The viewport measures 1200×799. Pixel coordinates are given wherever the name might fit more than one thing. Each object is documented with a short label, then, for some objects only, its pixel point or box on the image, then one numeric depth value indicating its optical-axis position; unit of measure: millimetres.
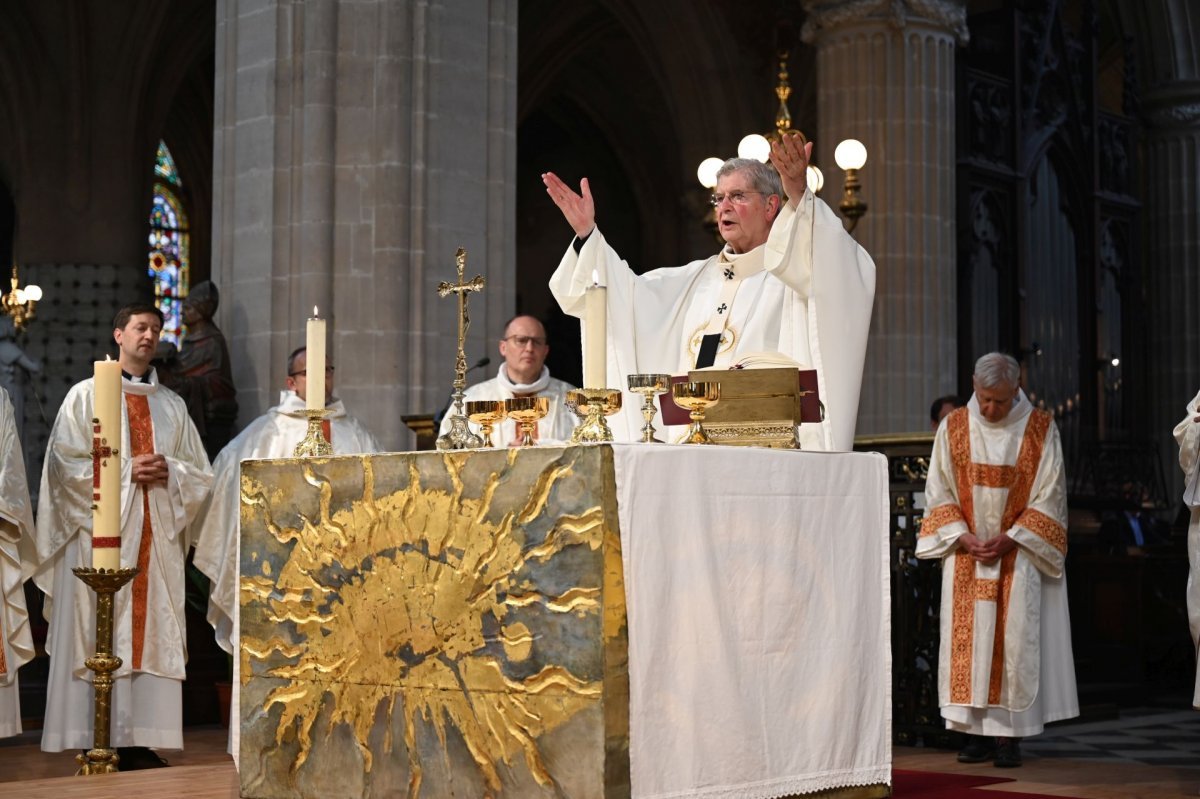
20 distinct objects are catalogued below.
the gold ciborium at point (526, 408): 8625
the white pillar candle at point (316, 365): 9062
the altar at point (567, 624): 7758
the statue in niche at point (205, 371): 18547
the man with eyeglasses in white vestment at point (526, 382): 14469
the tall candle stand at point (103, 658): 9703
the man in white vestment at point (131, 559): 14750
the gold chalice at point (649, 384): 8437
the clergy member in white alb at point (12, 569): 14414
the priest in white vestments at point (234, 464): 15594
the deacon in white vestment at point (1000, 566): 14445
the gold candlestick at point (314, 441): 9187
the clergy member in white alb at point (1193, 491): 13461
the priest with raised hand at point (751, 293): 9937
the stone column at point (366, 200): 18625
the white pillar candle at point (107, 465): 9656
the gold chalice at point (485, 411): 8703
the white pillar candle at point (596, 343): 8133
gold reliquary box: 8812
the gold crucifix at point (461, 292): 9297
